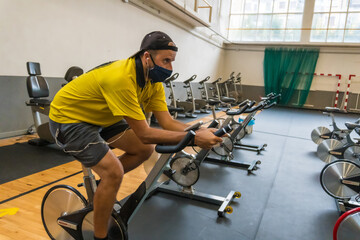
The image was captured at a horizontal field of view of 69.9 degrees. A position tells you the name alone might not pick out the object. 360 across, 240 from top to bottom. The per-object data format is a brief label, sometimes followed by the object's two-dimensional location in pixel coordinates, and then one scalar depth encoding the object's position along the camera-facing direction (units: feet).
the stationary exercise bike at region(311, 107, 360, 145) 12.84
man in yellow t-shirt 4.50
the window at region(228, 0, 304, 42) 38.17
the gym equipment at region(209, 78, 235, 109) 32.81
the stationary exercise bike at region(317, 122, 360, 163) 10.67
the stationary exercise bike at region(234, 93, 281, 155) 14.44
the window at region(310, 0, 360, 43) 35.45
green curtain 37.37
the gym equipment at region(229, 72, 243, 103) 37.09
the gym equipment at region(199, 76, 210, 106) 29.80
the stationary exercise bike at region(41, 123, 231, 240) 4.95
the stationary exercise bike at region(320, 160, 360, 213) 7.69
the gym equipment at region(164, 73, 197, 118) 23.99
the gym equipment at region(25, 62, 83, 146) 11.89
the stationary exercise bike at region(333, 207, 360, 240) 4.96
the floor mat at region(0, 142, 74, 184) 9.34
